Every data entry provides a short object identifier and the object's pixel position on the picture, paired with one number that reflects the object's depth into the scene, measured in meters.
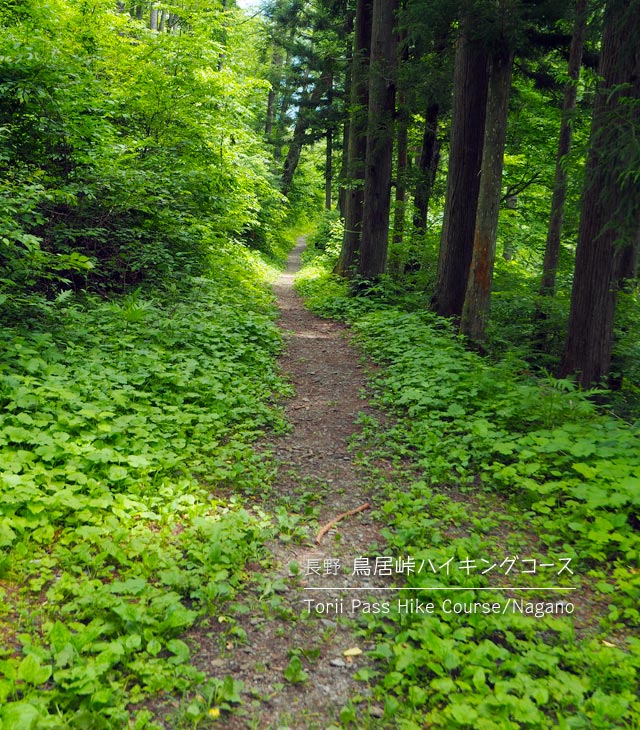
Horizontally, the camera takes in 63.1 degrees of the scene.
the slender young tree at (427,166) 13.26
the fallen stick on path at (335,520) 3.94
